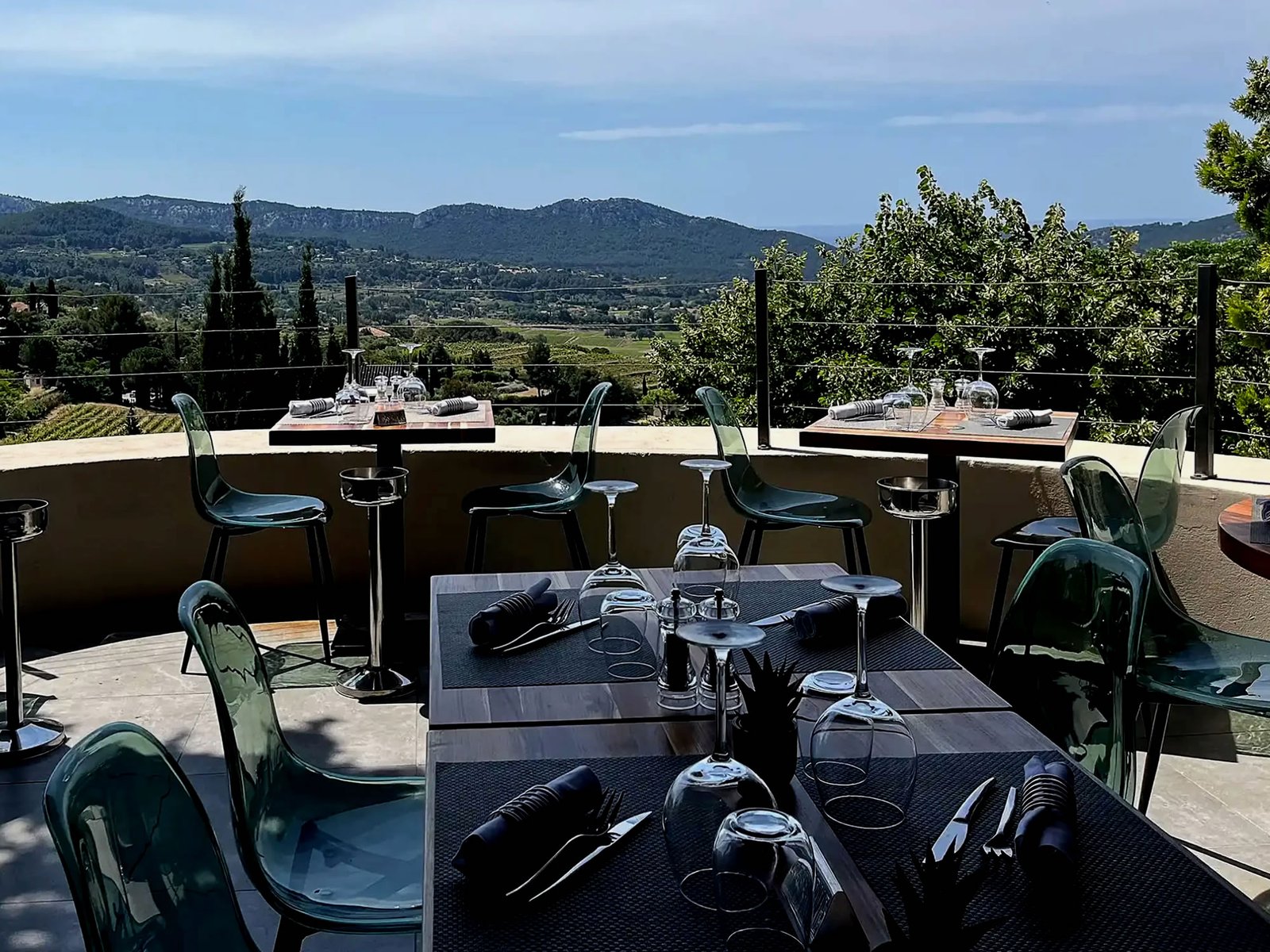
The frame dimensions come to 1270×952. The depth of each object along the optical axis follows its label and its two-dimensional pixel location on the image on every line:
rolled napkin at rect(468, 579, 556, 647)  2.33
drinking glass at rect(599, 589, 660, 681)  2.27
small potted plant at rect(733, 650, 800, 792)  1.60
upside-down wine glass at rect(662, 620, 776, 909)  1.39
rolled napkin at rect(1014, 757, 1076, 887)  1.38
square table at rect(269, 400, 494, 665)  4.58
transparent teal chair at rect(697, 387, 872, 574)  4.56
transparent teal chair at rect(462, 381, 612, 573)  4.84
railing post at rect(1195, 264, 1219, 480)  4.63
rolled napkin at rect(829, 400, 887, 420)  4.68
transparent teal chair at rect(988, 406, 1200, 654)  3.89
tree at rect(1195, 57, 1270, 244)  15.30
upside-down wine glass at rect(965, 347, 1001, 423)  4.90
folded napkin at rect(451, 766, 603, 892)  1.39
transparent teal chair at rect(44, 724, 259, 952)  1.31
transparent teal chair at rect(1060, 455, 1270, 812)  2.94
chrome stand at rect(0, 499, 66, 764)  3.89
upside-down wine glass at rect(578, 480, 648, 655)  2.51
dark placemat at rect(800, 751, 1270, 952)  1.28
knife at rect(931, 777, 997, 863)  1.44
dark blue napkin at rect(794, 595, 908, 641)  2.34
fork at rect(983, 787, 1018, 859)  1.46
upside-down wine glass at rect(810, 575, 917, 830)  1.57
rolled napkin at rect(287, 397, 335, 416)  4.89
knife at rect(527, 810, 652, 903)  1.43
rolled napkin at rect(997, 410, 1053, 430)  4.45
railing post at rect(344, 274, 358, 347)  5.92
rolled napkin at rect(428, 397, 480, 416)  4.98
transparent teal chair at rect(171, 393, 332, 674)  4.71
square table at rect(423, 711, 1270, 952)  1.29
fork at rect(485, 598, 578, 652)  2.34
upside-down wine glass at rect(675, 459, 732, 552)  2.43
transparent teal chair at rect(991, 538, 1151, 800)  2.28
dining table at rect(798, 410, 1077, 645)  4.22
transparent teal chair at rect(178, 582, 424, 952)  1.94
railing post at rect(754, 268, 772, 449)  5.55
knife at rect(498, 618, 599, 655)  2.31
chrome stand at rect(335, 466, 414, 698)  4.45
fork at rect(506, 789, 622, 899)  1.40
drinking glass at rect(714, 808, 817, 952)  1.25
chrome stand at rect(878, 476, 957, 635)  3.88
